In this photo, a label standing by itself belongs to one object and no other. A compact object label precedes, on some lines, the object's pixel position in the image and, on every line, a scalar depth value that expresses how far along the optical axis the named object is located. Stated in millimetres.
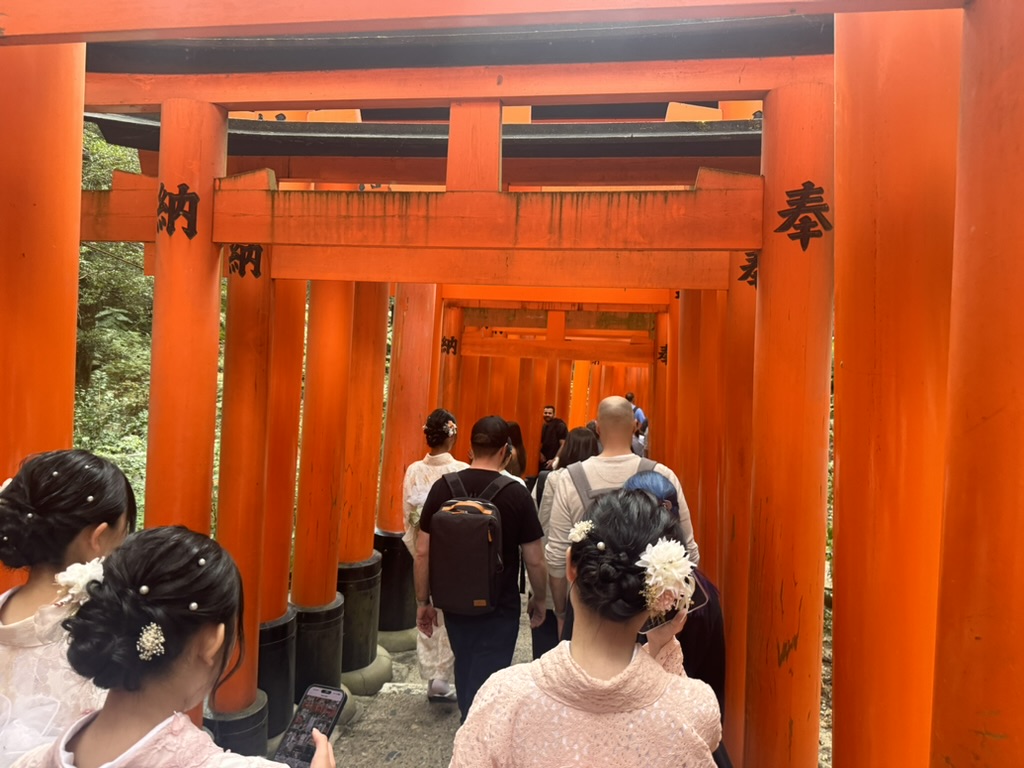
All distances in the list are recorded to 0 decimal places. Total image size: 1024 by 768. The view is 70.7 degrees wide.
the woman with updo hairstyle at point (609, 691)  1468
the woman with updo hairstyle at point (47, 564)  1722
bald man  3461
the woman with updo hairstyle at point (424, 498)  4727
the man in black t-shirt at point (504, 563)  3596
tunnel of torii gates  1718
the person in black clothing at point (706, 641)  2570
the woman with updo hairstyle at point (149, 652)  1313
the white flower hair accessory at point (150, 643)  1317
